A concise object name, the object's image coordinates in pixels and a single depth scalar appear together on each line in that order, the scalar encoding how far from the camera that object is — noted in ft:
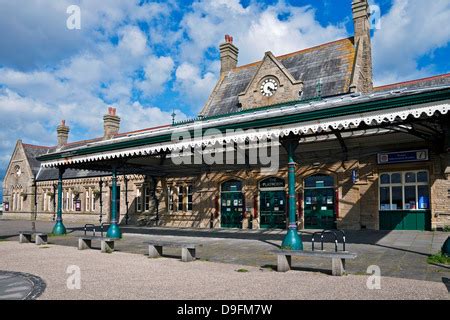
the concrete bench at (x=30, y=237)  49.80
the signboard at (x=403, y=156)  53.57
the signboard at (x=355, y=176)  58.18
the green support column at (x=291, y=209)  35.19
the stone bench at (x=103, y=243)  41.34
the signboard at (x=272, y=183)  66.95
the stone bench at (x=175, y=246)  34.09
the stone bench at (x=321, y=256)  26.35
